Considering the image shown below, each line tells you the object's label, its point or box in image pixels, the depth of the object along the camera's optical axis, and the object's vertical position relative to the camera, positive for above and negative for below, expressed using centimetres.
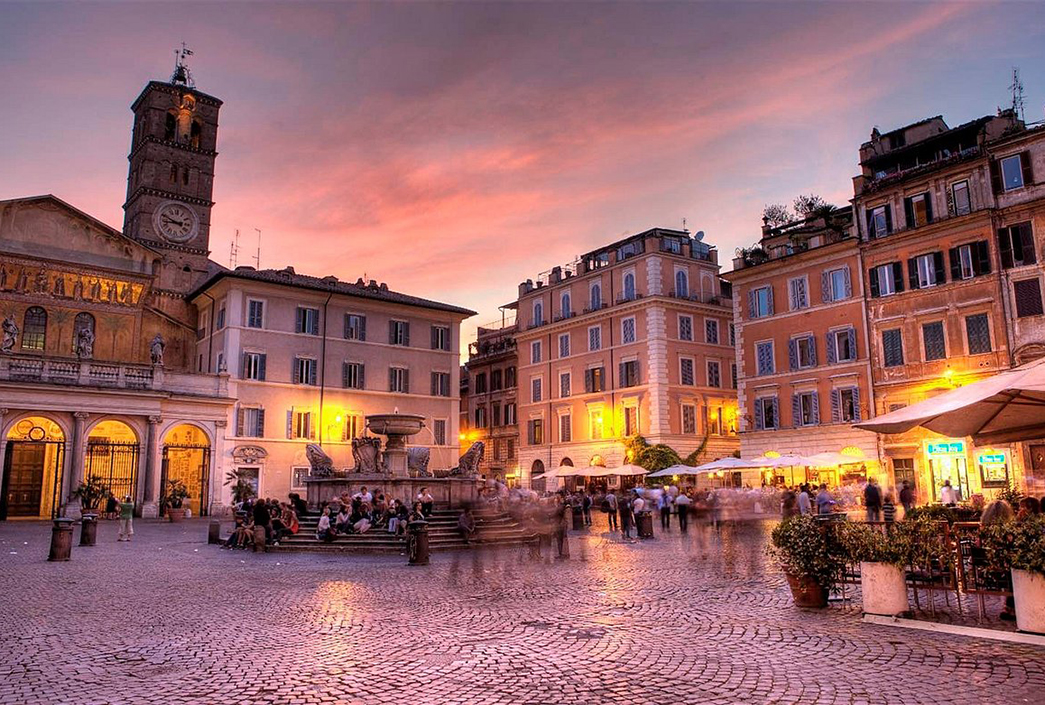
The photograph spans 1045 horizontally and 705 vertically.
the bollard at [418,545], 1570 -136
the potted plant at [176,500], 3394 -91
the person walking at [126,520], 2208 -113
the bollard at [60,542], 1633 -127
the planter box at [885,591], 854 -131
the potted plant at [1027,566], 746 -93
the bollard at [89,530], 2066 -131
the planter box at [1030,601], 745 -126
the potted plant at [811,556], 941 -101
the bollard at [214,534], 2188 -153
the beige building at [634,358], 4516 +712
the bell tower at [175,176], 5634 +2274
